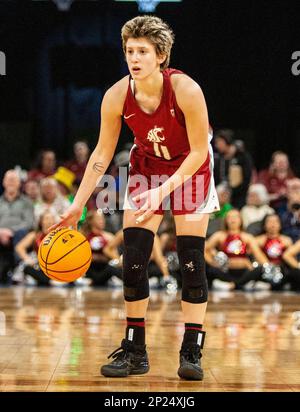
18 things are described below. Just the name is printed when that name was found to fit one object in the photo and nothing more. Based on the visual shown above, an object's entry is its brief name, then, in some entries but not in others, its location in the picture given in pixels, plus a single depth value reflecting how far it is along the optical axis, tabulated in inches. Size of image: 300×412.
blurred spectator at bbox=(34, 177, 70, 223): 546.0
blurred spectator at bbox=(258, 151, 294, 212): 569.1
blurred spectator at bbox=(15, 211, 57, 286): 529.2
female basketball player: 214.1
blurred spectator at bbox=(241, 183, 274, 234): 560.9
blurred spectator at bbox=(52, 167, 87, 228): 571.8
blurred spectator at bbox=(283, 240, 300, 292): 524.7
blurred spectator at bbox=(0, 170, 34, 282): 550.1
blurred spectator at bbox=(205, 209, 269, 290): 532.9
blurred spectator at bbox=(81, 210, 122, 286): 547.3
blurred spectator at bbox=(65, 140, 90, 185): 589.4
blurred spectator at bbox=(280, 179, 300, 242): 542.8
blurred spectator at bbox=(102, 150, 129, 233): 539.6
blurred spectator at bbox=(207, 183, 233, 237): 557.3
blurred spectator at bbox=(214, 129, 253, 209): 572.7
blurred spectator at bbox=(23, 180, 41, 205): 575.0
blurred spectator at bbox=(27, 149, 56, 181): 591.7
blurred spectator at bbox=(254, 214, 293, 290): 531.5
